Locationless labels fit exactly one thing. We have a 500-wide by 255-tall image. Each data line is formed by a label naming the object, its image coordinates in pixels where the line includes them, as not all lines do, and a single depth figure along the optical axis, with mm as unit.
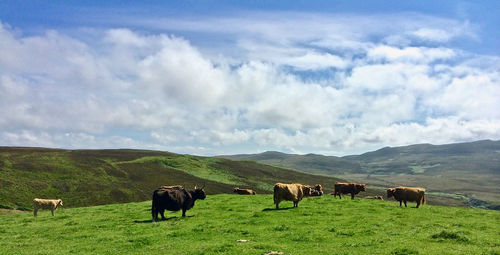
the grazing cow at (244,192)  46688
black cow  23031
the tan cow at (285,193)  25359
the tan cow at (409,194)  29188
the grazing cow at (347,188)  36906
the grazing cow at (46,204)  31573
